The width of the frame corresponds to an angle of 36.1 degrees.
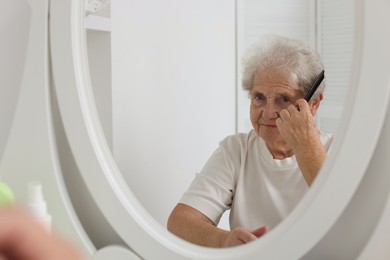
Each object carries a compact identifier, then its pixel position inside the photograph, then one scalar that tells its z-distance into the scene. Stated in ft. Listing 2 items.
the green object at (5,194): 2.25
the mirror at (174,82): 2.29
